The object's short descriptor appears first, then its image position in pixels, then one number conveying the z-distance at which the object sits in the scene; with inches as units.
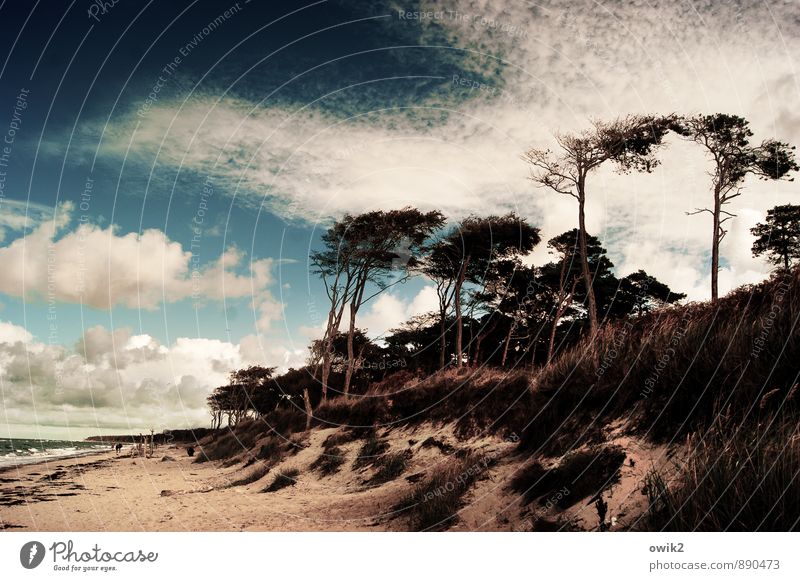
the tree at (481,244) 906.1
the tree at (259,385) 1847.9
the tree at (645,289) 1071.7
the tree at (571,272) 995.9
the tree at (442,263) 947.5
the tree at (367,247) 847.1
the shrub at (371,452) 520.1
